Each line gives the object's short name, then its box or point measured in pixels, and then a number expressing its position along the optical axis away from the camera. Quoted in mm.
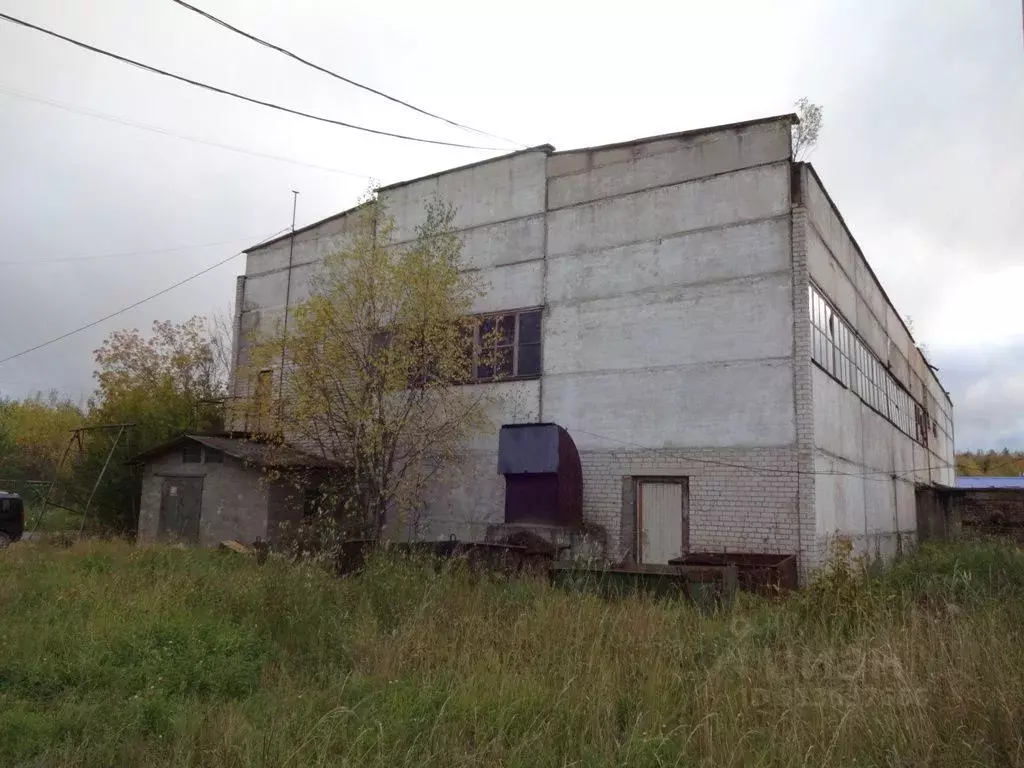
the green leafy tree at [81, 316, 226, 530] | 19531
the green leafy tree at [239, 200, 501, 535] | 13969
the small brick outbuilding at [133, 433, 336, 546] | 15719
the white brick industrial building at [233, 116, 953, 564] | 12172
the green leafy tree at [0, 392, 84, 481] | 37938
